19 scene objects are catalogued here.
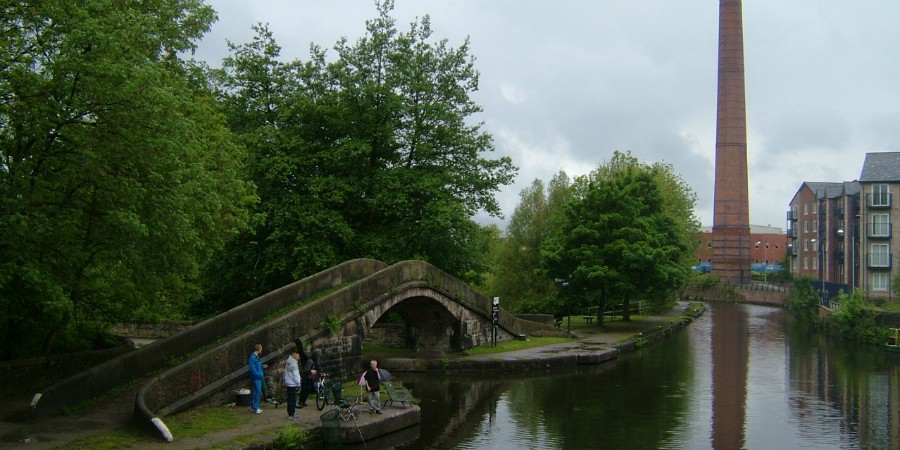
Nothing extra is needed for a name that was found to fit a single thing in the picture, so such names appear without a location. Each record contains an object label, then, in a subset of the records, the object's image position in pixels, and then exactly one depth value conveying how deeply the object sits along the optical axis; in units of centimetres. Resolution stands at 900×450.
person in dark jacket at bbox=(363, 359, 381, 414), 1761
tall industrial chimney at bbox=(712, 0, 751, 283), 7594
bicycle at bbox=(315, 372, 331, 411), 1843
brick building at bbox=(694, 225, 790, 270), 12212
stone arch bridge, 1683
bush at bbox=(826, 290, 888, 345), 4003
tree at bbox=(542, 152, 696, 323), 3981
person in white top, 1695
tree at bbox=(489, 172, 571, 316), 5359
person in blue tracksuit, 1734
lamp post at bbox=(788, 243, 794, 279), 8531
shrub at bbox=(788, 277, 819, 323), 5250
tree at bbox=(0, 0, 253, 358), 1525
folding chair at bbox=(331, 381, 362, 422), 1705
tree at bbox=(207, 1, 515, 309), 3177
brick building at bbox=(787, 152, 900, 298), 5681
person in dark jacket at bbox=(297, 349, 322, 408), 1869
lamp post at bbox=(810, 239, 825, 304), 7022
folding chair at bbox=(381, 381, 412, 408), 1900
